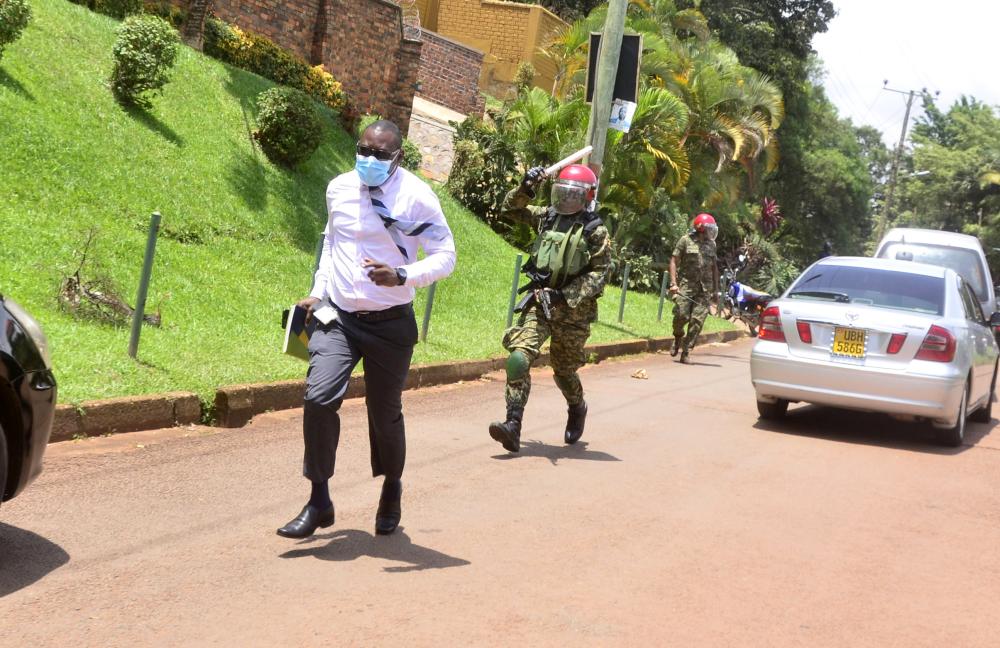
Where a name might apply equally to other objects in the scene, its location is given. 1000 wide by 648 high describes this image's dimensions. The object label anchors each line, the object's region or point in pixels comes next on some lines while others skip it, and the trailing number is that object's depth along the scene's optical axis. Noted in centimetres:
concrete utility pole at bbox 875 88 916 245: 6800
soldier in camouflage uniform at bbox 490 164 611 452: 850
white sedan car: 1005
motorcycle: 2615
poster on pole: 1512
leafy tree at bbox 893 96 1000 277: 5828
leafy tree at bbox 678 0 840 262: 4459
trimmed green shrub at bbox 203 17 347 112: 2102
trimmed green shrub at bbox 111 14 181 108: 1609
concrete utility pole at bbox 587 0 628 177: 1532
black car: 488
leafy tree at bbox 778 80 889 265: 5381
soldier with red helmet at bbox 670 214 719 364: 1605
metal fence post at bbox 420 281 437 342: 1272
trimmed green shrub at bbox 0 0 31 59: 1442
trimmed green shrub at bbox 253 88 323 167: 1794
